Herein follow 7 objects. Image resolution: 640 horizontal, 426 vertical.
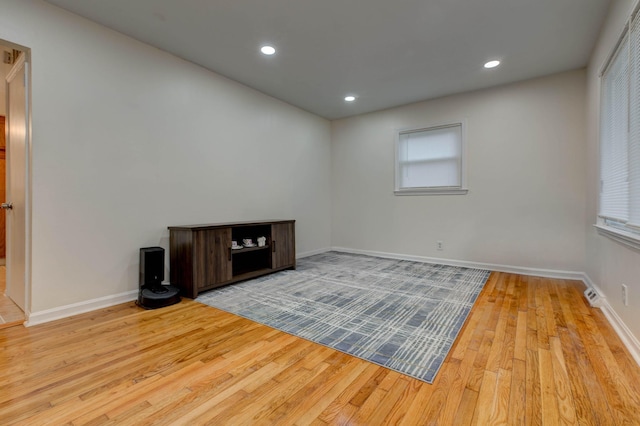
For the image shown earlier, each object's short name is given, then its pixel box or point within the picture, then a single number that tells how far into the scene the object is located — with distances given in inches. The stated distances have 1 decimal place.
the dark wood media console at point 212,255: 115.3
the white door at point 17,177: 94.9
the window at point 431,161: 172.1
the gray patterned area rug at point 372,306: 74.5
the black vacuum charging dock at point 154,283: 104.6
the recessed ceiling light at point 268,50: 121.0
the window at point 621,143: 74.5
